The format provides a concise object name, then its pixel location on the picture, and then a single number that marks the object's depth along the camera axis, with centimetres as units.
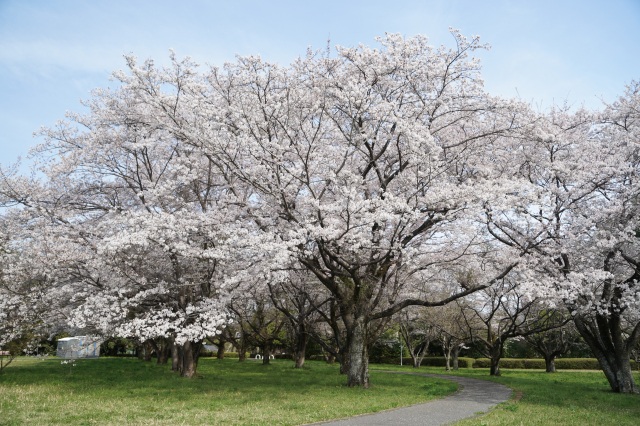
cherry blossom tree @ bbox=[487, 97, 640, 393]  1550
